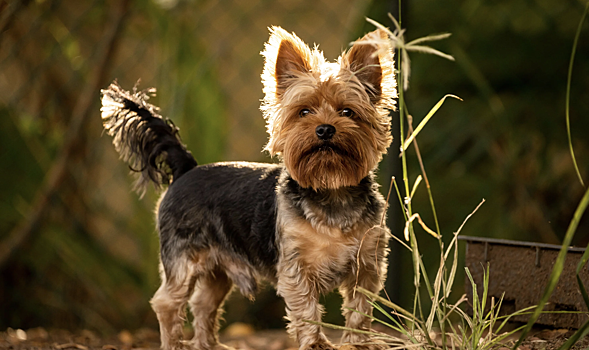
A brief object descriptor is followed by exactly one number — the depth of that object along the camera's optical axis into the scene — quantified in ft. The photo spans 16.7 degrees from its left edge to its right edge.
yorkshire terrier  6.74
